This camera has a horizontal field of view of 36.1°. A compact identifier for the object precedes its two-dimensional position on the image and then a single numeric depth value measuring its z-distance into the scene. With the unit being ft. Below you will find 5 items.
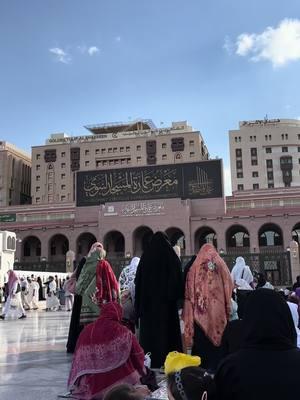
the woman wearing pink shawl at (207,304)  15.65
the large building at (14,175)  198.59
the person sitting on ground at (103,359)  11.18
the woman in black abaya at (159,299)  16.10
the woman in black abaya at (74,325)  20.33
